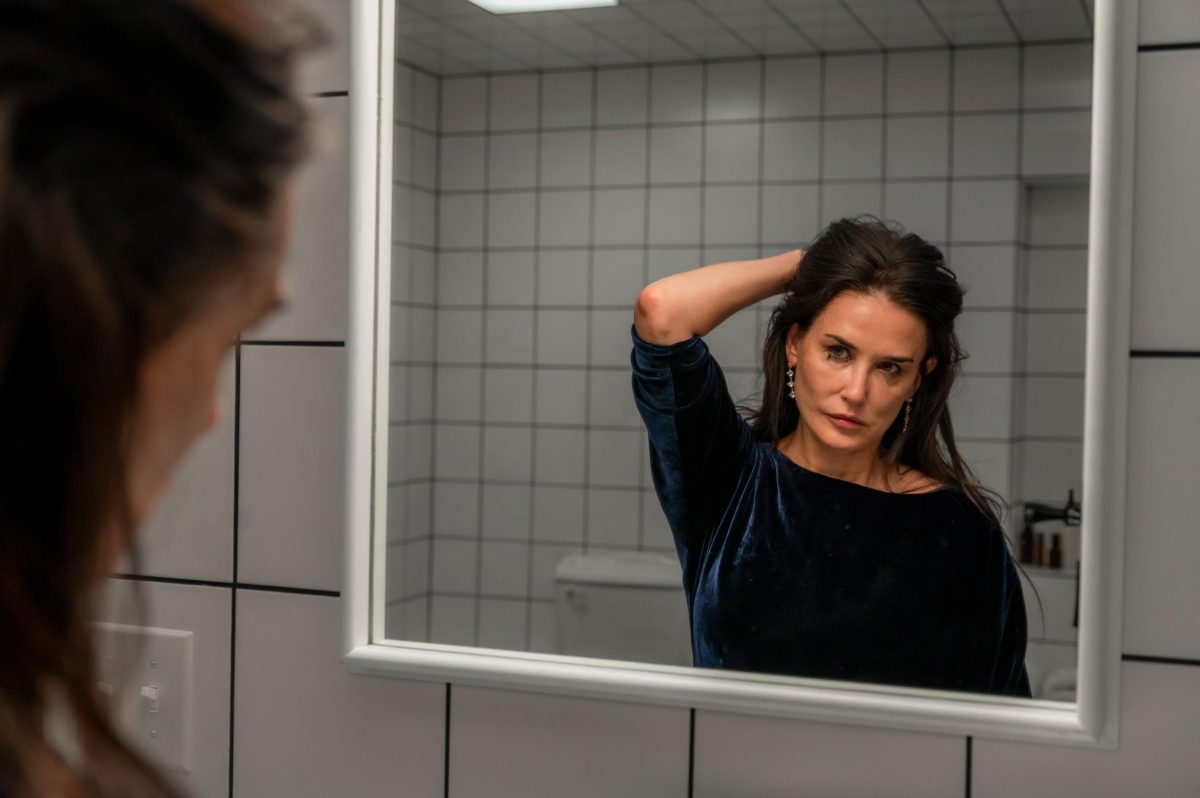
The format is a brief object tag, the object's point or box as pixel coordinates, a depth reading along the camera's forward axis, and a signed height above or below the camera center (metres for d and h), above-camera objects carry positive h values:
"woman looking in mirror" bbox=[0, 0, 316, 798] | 0.38 +0.04
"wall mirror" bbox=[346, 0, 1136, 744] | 0.86 +0.09
